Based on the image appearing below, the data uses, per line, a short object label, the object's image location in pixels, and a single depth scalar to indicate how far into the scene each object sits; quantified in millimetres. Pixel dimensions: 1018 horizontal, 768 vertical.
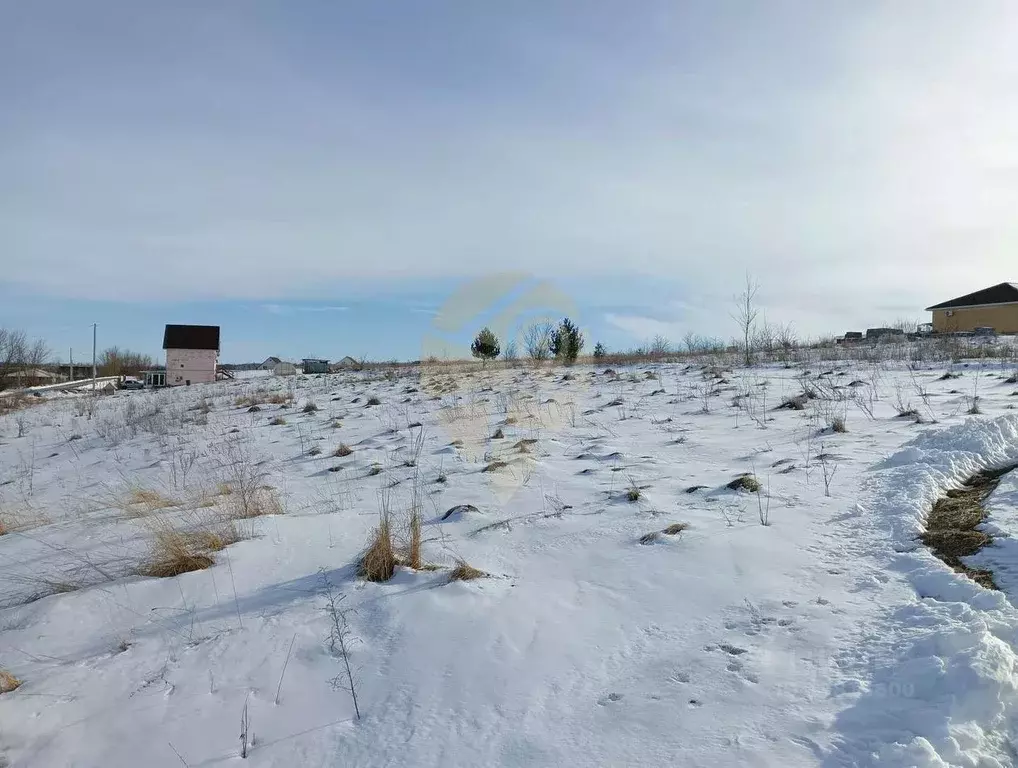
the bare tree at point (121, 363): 68062
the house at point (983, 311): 32312
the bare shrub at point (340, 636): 2816
